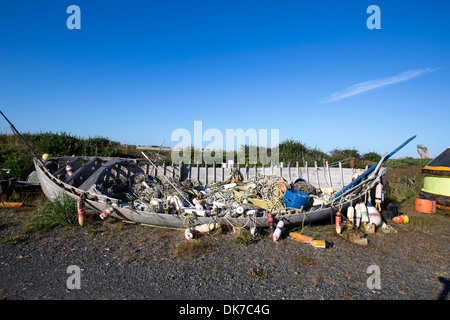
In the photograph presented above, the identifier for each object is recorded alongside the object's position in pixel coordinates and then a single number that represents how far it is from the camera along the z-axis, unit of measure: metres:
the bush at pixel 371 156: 22.36
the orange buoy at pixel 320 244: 5.80
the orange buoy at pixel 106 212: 6.47
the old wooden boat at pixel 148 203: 6.37
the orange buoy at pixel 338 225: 6.67
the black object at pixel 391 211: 7.89
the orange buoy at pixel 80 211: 6.62
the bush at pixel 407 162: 21.72
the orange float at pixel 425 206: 8.31
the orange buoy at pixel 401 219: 7.61
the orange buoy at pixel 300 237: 6.07
